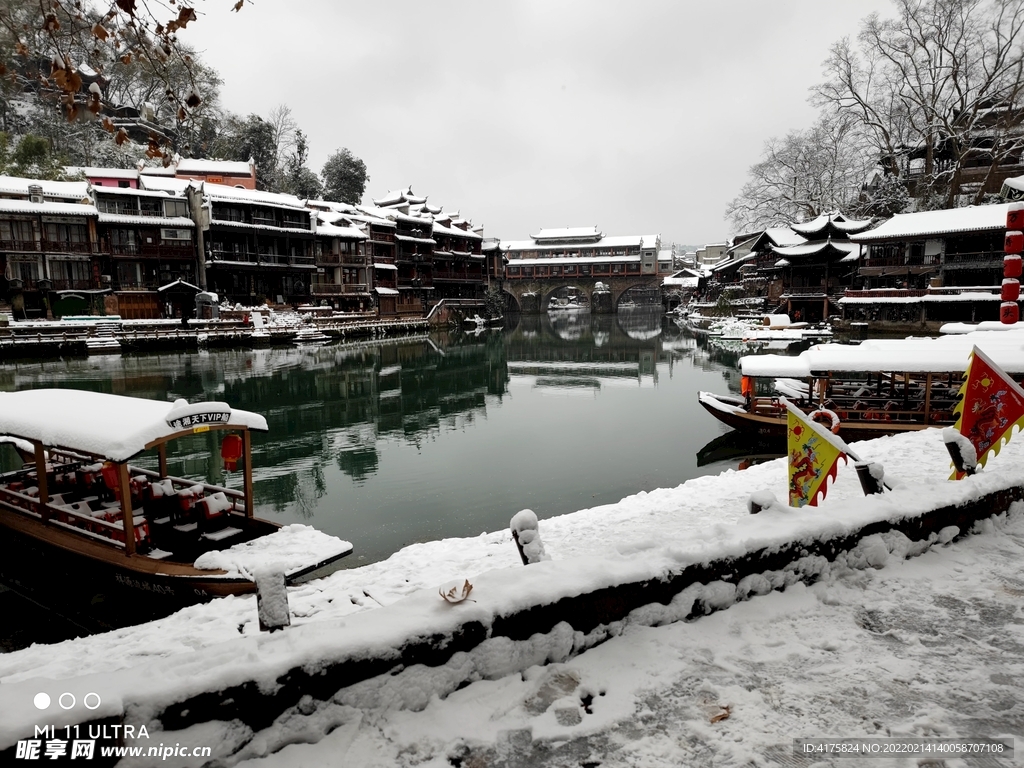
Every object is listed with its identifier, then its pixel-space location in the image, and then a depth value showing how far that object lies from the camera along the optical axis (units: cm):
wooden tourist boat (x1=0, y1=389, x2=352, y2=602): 761
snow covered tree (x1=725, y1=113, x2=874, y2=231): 5303
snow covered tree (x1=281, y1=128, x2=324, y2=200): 6906
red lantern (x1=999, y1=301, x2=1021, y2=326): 1841
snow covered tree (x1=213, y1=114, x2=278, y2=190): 6538
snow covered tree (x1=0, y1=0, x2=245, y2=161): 406
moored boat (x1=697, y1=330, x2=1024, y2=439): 1598
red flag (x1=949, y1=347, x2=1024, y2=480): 754
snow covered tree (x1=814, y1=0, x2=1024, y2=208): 3828
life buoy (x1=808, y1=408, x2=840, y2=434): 1568
